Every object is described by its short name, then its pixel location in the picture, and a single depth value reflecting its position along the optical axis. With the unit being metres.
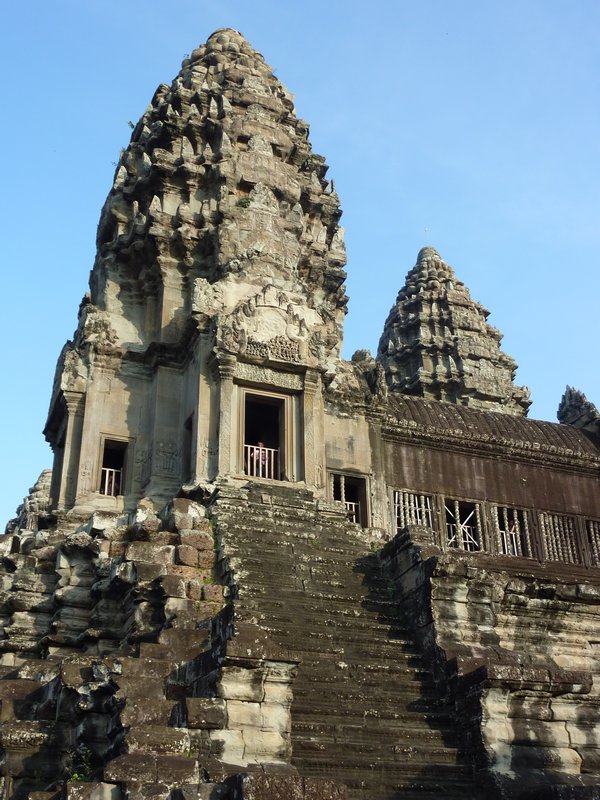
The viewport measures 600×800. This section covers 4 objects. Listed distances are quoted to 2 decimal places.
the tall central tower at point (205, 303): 20.17
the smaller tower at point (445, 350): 38.72
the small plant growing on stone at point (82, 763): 11.33
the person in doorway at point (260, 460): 20.16
